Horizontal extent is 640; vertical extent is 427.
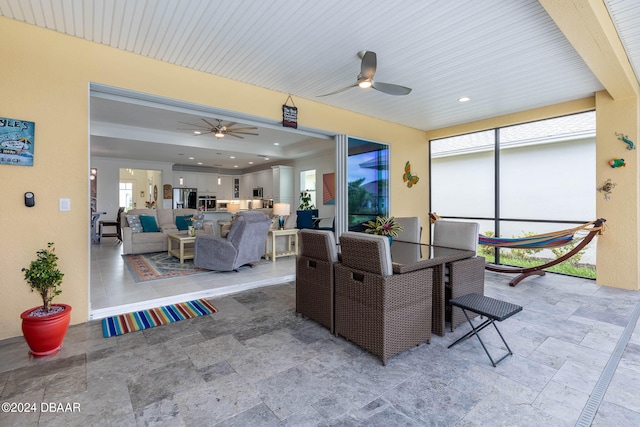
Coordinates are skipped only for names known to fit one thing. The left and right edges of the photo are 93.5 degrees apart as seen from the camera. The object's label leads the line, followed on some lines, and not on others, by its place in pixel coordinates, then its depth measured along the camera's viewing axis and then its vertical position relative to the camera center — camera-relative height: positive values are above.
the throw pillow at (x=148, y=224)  6.77 -0.31
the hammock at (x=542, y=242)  4.20 -0.47
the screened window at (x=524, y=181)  4.94 +0.56
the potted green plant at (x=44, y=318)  2.25 -0.82
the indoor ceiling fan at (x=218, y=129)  5.86 +1.68
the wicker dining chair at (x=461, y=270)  2.78 -0.56
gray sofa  6.41 -0.54
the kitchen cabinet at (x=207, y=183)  11.32 +1.03
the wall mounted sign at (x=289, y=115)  4.32 +1.38
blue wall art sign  2.55 +0.59
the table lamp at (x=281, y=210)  6.60 +0.01
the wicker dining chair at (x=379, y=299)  2.23 -0.70
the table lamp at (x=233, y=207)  10.00 +0.11
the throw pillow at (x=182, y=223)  7.38 -0.32
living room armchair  4.84 -0.58
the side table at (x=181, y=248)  5.61 -0.79
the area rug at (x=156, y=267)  4.66 -0.99
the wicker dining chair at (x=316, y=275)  2.74 -0.63
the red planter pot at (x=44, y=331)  2.25 -0.92
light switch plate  2.83 +0.05
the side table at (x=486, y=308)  2.19 -0.74
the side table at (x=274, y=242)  6.04 -0.68
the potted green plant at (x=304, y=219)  7.75 -0.22
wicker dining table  2.44 -0.44
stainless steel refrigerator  10.66 +0.44
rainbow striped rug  2.85 -1.11
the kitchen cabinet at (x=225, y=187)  12.00 +0.93
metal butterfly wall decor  6.22 +0.70
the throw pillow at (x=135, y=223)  6.66 -0.29
